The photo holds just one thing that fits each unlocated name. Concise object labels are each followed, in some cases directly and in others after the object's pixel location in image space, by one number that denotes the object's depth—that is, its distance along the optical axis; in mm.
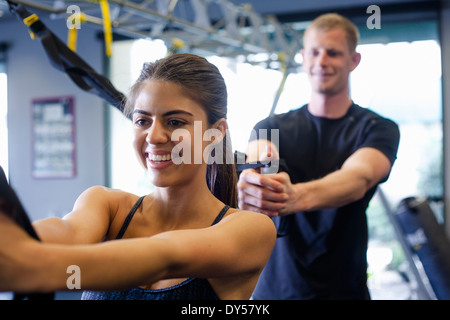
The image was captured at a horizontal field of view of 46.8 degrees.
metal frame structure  2098
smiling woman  609
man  1416
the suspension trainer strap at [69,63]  1112
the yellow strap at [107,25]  1508
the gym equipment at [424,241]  2254
